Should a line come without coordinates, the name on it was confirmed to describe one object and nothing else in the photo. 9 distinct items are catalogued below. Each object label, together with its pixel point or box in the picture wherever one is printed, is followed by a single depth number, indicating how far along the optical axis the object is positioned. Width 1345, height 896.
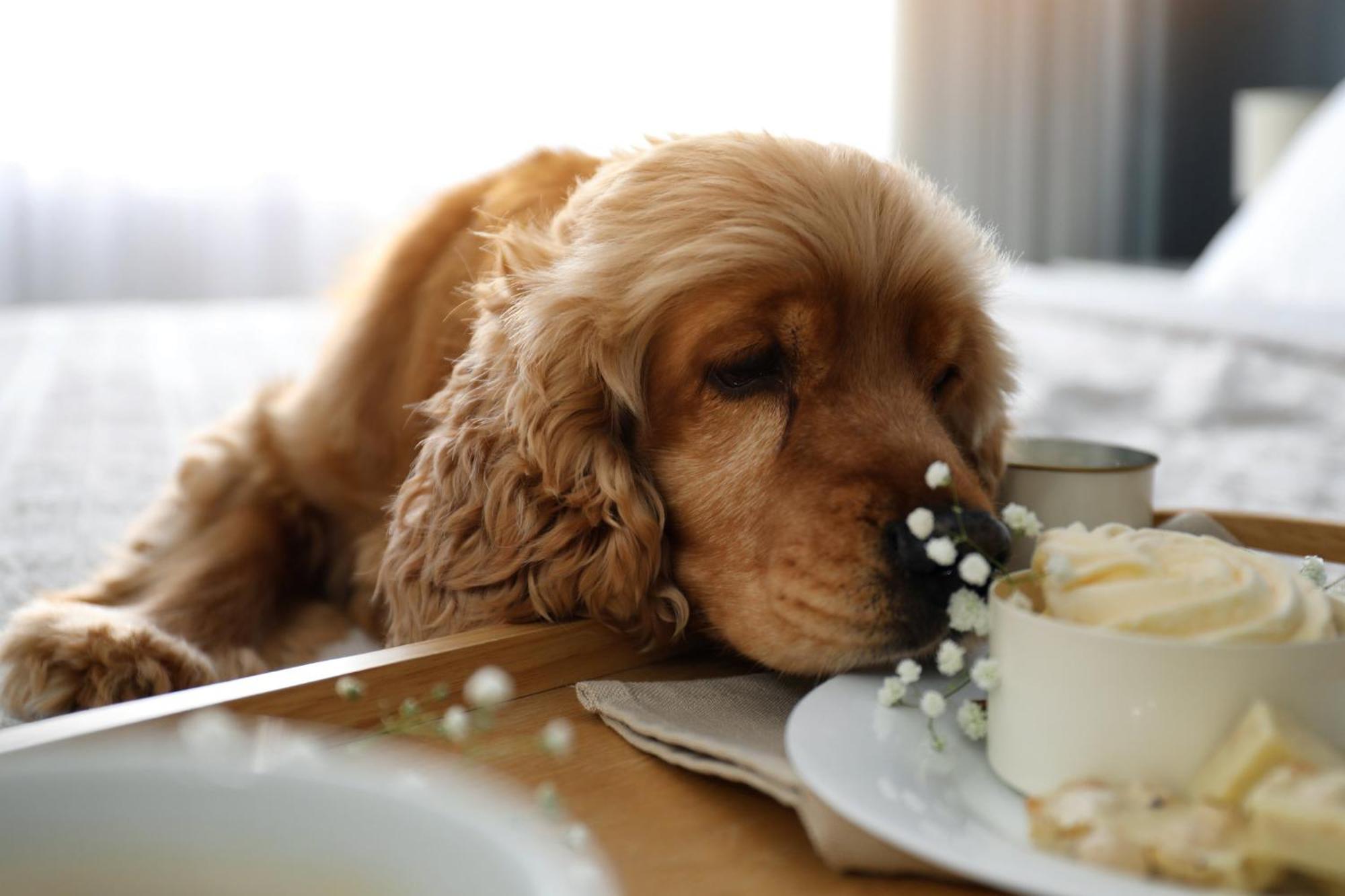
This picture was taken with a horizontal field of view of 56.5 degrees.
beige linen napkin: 0.66
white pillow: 2.97
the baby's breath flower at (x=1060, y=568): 0.69
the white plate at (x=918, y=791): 0.56
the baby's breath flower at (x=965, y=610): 0.80
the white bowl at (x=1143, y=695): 0.64
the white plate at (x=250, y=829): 0.41
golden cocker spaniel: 1.05
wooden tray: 0.68
